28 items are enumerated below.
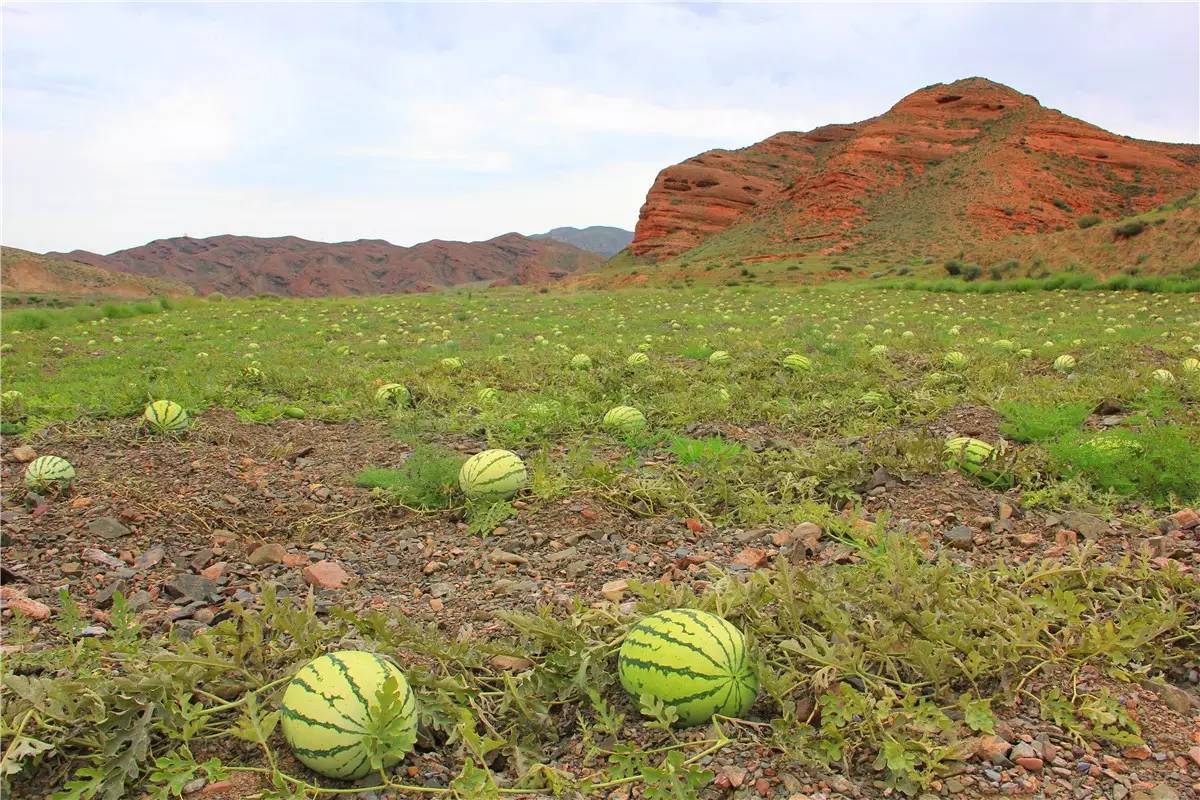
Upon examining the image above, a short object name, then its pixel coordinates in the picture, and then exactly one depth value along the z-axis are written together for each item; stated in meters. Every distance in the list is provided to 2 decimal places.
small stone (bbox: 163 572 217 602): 3.39
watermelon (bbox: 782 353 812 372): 7.81
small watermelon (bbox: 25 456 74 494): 4.59
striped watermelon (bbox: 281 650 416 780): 2.17
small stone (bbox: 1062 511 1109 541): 3.55
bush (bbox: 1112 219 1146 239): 25.25
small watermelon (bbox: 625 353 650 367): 8.38
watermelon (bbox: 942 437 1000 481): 4.46
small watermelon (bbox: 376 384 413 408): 6.98
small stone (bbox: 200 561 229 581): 3.58
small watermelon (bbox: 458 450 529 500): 4.46
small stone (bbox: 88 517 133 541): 3.98
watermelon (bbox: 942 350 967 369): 7.78
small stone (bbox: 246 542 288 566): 3.79
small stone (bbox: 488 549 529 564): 3.73
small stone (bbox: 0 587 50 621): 3.08
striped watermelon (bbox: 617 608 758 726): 2.35
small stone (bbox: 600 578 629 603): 3.22
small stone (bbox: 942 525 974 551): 3.56
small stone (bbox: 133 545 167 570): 3.70
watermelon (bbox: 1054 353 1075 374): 7.61
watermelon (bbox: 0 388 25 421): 6.56
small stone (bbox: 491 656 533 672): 2.65
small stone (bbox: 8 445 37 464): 5.34
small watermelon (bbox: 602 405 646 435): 5.92
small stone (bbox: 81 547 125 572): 3.67
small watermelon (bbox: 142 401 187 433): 5.88
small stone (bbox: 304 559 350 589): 3.49
